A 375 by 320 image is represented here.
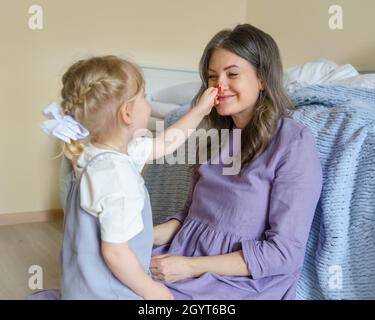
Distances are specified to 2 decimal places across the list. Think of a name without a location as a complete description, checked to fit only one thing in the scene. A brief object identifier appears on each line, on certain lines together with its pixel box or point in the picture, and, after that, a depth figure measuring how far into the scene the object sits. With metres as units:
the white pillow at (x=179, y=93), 2.40
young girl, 0.70
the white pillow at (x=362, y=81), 1.49
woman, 0.86
